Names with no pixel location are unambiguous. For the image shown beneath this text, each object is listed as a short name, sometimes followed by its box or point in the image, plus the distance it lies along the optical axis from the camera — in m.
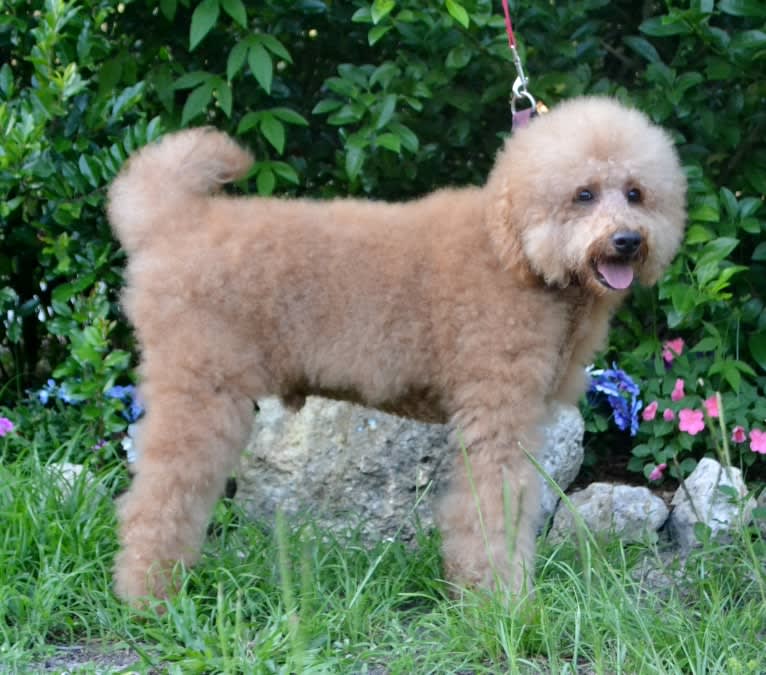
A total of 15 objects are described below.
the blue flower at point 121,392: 5.14
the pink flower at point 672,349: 5.27
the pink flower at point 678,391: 5.18
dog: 3.72
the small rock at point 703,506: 4.63
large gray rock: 4.83
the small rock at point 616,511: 4.78
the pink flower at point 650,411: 5.21
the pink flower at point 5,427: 5.07
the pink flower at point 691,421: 5.10
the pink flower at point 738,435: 5.01
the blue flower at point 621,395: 5.28
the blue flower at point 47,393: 5.44
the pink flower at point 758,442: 5.00
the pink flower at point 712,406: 4.85
